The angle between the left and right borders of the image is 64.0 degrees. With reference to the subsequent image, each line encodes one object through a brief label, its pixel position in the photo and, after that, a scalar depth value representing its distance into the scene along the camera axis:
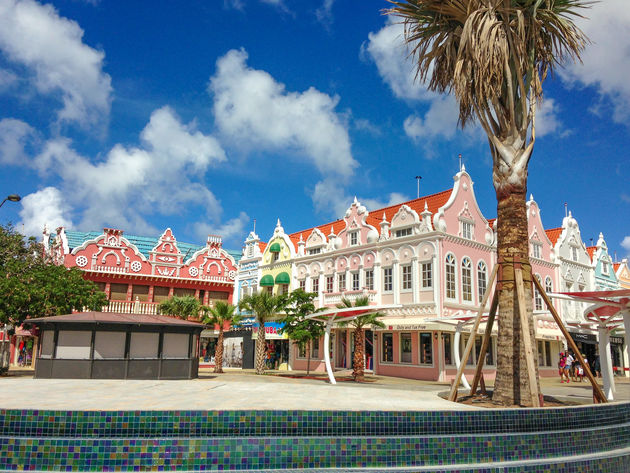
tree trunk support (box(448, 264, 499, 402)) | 11.83
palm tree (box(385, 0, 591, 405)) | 11.75
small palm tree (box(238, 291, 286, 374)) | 28.66
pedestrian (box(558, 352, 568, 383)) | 28.46
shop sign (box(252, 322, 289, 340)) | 35.53
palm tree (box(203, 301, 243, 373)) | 29.56
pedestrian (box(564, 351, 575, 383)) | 28.27
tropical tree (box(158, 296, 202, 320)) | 33.94
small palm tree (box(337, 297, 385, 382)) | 23.83
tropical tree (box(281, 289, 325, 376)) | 25.50
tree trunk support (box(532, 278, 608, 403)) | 11.31
